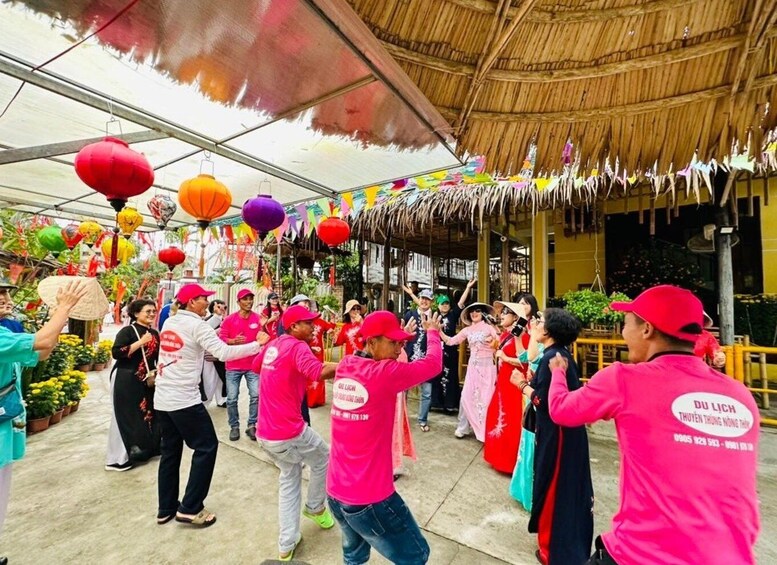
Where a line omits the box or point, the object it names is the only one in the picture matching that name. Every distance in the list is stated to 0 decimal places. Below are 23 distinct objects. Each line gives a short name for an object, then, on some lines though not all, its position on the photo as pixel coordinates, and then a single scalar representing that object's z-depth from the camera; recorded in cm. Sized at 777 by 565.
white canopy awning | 145
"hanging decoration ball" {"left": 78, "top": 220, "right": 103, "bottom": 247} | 511
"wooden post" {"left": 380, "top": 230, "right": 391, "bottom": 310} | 888
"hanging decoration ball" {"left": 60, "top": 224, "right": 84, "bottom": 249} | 512
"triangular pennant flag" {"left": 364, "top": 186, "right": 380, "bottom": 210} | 398
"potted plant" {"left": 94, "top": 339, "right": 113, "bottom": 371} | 860
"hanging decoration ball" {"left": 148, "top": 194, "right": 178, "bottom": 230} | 404
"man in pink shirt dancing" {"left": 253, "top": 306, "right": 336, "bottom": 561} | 245
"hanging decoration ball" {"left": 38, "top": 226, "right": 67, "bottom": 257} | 510
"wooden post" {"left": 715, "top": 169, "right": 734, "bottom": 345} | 545
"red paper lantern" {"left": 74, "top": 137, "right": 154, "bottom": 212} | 218
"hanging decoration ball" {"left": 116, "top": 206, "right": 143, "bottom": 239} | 426
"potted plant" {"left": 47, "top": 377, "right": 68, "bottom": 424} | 490
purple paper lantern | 323
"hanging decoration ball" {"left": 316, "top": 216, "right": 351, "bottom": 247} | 425
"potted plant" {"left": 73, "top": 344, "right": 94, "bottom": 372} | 779
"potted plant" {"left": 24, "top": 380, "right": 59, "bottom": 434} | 465
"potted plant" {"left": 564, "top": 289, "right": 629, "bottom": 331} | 529
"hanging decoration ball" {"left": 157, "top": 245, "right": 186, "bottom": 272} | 549
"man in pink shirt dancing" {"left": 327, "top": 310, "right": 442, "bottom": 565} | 175
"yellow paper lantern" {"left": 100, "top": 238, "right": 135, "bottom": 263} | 496
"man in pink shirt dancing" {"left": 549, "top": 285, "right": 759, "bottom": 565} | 111
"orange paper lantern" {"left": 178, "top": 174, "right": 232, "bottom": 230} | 289
